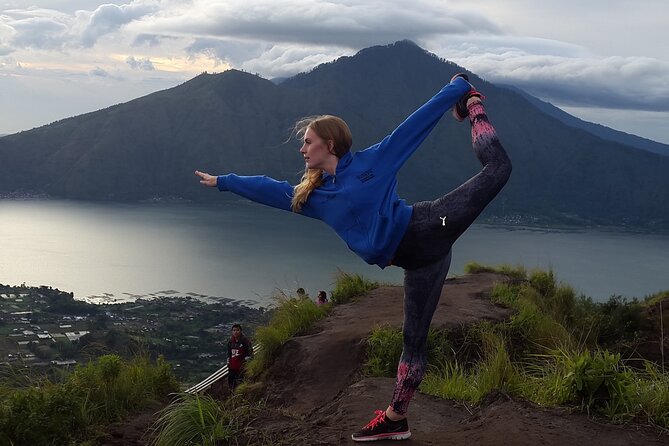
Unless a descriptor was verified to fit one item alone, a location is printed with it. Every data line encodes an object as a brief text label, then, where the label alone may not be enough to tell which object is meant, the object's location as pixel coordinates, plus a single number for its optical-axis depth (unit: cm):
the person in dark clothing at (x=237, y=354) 791
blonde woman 301
